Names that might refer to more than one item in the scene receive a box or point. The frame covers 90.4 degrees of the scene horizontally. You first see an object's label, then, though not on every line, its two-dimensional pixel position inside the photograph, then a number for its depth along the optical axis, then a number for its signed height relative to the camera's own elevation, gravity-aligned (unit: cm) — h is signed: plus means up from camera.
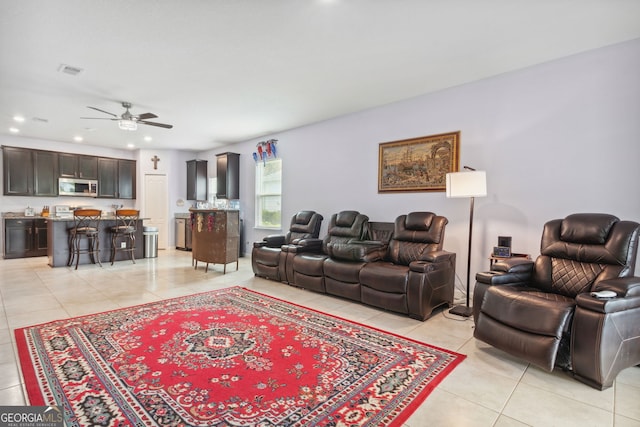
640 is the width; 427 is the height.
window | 659 +18
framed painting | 405 +57
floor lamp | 328 +19
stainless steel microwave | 750 +31
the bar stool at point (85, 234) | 580 -63
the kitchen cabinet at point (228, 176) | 731 +61
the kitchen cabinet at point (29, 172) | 687 +61
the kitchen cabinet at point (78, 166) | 753 +82
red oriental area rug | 175 -117
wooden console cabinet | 530 -57
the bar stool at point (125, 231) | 623 -61
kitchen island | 582 -78
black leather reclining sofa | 329 -72
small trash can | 693 -89
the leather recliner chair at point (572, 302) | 203 -69
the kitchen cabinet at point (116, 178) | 807 +57
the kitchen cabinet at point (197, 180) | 841 +57
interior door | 851 -9
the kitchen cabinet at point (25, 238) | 669 -83
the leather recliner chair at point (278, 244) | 481 -68
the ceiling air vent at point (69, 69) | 346 +145
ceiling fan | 454 +117
